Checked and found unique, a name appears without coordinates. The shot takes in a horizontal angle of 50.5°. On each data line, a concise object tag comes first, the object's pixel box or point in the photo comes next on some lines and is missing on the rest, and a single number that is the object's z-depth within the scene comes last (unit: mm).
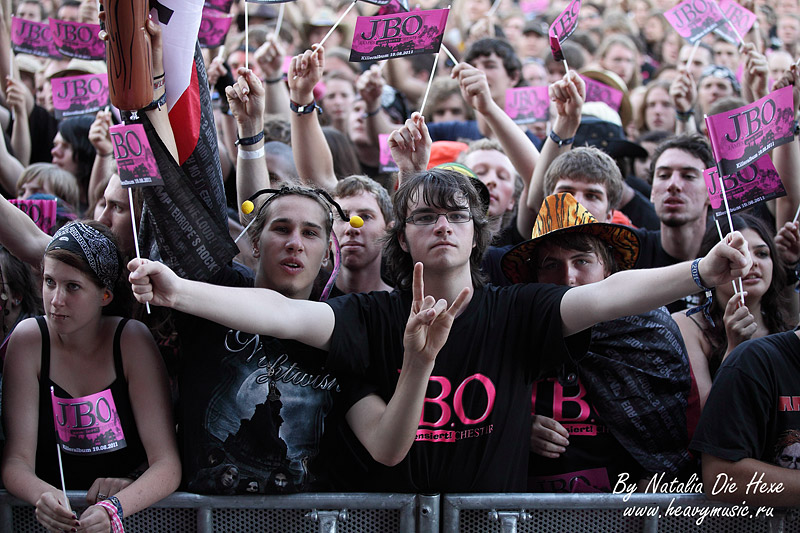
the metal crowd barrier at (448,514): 2693
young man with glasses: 2592
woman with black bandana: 2863
